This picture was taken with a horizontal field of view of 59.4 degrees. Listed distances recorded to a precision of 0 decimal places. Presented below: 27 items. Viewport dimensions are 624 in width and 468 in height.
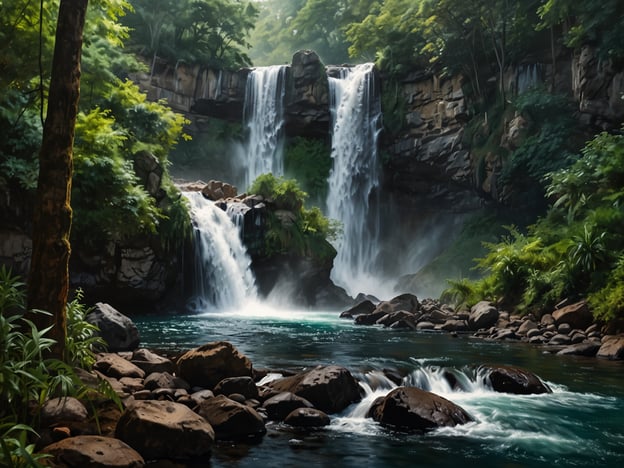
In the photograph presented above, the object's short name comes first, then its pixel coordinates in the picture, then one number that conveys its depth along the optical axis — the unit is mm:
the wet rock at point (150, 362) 7672
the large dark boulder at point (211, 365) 7332
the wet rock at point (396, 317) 18047
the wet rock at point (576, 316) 13852
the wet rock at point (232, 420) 5863
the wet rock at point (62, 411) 5024
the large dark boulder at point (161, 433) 5090
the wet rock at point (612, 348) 11491
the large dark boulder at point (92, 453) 4320
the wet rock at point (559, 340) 13367
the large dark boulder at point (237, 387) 6987
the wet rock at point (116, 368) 7113
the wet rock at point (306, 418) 6430
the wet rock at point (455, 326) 16625
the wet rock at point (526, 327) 14647
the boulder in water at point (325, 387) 7074
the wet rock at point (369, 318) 18953
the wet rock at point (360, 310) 21359
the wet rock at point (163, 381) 6828
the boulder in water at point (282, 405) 6648
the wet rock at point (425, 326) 17250
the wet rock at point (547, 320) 14820
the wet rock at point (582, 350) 11930
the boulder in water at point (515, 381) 8359
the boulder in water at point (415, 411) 6473
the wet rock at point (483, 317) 16266
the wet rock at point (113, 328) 9539
